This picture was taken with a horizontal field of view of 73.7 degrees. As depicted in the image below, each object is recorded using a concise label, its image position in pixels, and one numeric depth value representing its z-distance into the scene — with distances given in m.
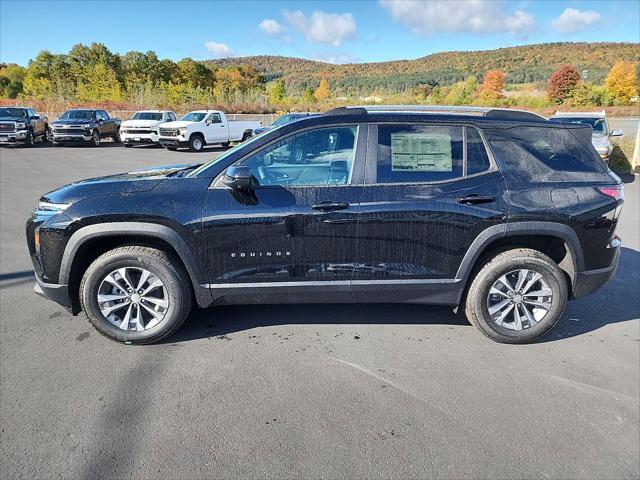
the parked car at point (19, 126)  19.81
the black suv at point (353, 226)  3.24
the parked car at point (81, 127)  20.70
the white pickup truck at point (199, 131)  19.39
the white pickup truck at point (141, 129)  20.89
